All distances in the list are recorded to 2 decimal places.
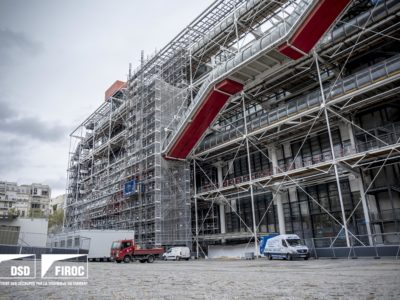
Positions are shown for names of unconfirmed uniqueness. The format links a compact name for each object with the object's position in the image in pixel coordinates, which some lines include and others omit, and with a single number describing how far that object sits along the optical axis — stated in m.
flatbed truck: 22.20
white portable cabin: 24.88
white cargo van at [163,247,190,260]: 24.60
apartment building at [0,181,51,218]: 79.94
